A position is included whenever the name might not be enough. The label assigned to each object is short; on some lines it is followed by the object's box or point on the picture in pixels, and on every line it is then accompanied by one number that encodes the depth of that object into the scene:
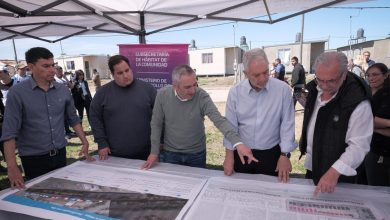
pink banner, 3.81
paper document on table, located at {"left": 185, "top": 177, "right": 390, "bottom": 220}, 1.20
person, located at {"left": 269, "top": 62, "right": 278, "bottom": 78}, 9.85
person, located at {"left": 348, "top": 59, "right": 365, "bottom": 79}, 8.77
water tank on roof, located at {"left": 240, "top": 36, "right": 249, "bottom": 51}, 39.28
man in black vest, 1.34
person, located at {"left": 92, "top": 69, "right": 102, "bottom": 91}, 8.52
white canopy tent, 3.25
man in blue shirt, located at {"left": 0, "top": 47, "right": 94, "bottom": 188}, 1.87
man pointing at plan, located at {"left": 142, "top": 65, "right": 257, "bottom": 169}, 1.95
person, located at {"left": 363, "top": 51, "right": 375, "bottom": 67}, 8.54
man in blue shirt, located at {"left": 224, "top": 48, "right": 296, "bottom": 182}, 1.73
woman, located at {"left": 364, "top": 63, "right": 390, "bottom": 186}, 2.12
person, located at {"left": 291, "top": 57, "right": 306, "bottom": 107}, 8.71
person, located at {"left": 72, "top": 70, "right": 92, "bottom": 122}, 7.44
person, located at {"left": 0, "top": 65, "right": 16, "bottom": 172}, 5.07
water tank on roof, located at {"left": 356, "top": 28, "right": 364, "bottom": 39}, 36.01
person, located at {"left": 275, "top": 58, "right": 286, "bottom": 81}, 9.66
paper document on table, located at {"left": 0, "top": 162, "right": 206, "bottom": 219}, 1.24
